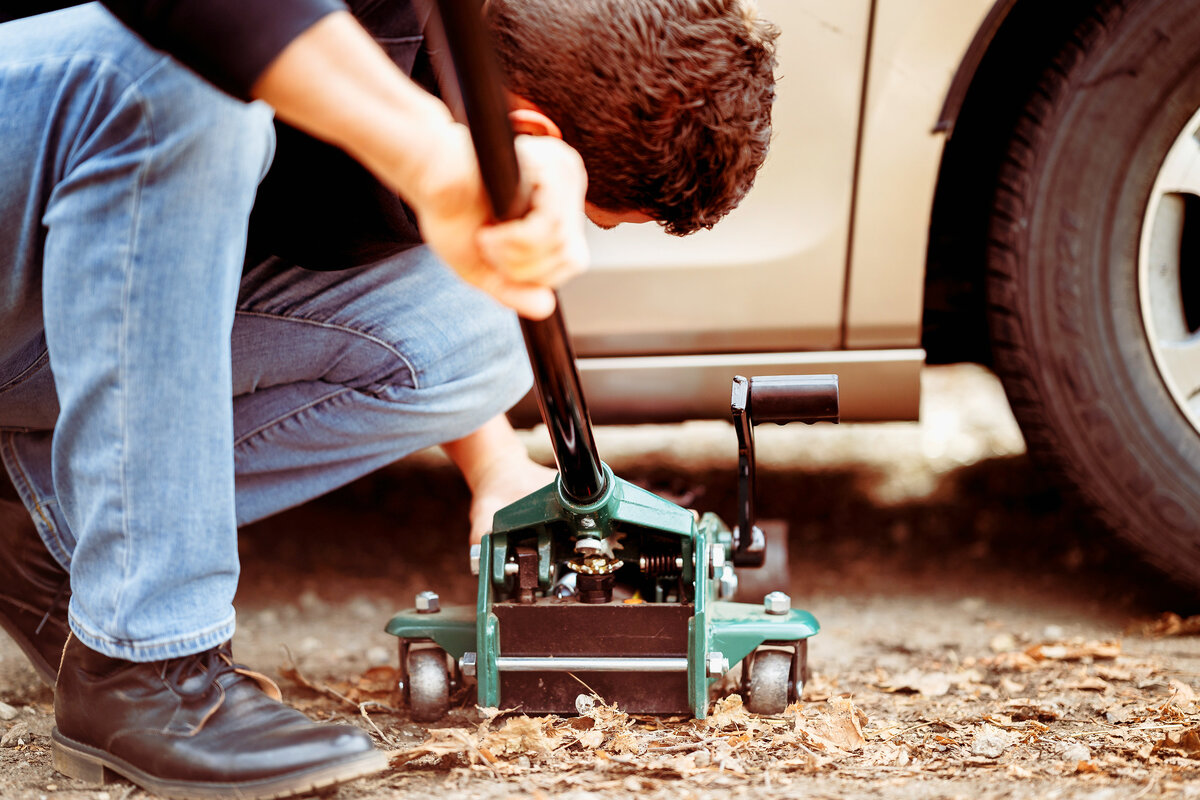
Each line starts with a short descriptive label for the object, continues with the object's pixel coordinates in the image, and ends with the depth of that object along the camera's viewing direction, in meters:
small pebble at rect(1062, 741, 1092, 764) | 1.61
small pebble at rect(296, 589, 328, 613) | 2.03
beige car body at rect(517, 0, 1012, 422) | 1.82
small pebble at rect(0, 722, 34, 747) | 1.68
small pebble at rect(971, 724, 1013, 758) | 1.63
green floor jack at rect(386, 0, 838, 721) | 1.65
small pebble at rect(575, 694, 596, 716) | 1.66
